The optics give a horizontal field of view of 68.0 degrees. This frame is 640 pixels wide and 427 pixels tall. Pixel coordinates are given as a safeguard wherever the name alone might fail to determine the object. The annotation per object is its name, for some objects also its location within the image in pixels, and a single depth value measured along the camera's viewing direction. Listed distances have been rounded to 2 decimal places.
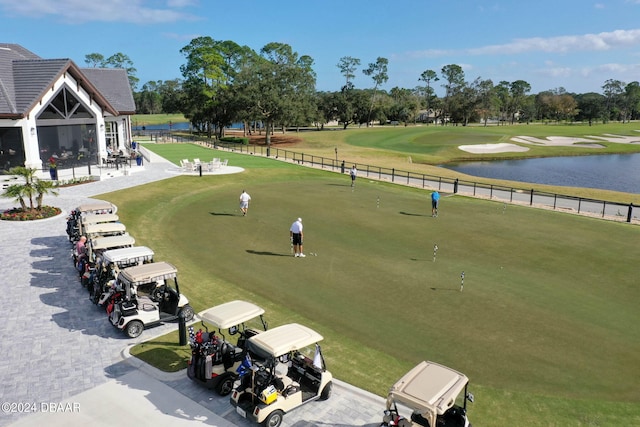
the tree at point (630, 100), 190.88
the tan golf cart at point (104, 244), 16.73
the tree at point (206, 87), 90.06
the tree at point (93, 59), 162.35
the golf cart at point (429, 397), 8.12
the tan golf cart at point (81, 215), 20.14
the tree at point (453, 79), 173.32
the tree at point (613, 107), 185.25
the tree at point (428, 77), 190.02
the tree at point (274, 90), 81.44
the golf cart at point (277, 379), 9.40
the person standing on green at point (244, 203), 27.72
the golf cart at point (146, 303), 13.15
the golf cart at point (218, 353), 10.55
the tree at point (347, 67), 150.50
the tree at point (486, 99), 159.00
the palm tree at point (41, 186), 24.77
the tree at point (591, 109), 172.88
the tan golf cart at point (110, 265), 14.73
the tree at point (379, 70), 153.88
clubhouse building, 35.59
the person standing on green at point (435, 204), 29.00
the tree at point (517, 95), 180.19
